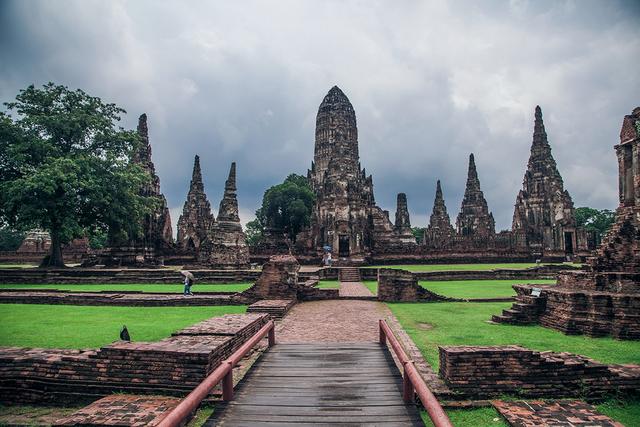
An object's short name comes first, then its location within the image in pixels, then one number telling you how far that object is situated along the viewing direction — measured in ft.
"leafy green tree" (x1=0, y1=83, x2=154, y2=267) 71.67
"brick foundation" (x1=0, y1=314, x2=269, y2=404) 18.47
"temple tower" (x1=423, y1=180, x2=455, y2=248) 164.14
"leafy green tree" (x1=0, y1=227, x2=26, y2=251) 195.52
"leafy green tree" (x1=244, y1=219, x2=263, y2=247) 219.88
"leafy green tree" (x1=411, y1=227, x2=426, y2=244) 296.30
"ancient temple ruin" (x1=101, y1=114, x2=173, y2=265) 94.68
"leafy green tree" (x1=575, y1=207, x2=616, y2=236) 215.92
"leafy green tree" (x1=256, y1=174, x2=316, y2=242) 165.37
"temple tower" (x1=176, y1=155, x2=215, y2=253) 138.31
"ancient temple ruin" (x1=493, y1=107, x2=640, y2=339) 29.19
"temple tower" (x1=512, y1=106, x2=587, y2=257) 126.93
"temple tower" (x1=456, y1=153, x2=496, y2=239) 161.58
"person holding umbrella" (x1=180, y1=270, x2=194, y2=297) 48.47
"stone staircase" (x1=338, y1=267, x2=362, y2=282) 75.66
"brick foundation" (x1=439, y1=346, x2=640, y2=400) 17.85
